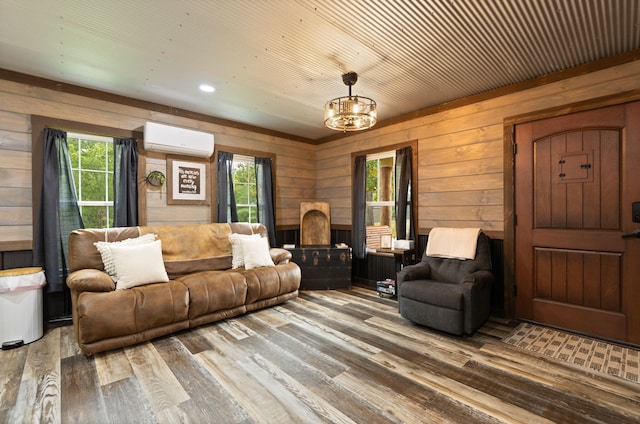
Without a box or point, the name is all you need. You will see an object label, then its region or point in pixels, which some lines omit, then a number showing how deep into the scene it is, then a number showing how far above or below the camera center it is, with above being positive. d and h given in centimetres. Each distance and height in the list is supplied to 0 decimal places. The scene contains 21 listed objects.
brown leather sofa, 252 -75
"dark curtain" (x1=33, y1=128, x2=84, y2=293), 303 -1
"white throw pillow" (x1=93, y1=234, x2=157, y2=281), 292 -40
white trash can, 258 -81
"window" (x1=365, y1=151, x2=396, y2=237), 487 +37
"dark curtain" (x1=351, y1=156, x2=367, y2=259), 476 +5
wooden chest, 450 -82
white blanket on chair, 329 -35
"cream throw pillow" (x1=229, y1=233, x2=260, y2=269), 380 -49
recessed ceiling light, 327 +137
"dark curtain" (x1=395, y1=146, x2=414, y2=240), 416 +17
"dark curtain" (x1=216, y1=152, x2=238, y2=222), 429 +33
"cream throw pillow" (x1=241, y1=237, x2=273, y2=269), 372 -52
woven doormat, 226 -117
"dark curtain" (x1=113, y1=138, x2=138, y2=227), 350 +34
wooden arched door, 264 -10
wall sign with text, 393 +42
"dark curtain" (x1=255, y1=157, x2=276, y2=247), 477 +23
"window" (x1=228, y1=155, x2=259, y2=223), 466 +38
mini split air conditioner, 358 +89
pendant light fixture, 269 +88
